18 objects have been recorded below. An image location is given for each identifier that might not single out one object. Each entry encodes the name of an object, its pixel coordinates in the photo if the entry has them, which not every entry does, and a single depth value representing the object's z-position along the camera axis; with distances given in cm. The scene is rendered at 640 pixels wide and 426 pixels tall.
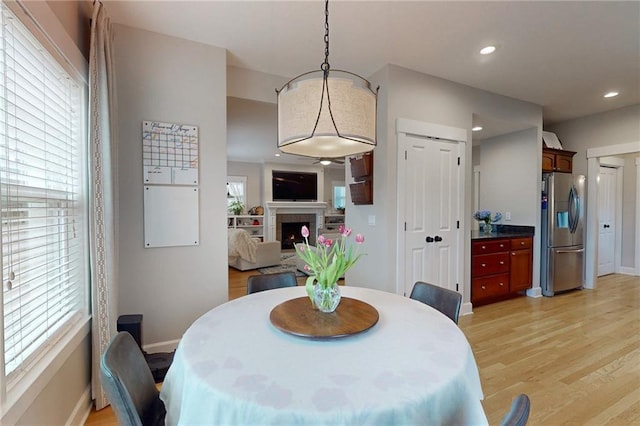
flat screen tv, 819
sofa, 556
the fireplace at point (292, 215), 802
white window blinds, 124
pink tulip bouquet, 136
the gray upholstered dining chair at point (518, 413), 71
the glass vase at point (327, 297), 139
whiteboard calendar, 243
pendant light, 133
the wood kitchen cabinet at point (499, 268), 374
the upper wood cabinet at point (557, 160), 428
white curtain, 188
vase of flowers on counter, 450
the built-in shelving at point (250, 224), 788
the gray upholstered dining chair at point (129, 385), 93
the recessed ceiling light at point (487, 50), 268
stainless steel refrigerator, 421
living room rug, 562
